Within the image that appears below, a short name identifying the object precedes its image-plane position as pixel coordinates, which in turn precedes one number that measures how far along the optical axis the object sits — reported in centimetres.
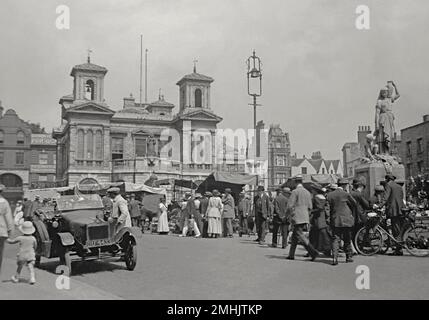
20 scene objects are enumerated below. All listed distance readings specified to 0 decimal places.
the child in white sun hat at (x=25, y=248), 877
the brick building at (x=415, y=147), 4344
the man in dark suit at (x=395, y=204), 1152
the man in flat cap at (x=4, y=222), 887
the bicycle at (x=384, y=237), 1162
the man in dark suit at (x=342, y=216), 1067
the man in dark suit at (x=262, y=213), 1592
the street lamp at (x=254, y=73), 2342
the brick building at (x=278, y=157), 7750
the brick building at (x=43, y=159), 6931
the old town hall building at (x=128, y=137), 5131
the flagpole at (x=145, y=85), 5861
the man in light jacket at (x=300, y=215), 1126
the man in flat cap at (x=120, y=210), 1049
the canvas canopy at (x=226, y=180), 2428
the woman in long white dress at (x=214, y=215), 1889
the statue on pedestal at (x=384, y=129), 1652
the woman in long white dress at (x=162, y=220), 2222
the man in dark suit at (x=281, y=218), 1431
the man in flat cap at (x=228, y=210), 1888
